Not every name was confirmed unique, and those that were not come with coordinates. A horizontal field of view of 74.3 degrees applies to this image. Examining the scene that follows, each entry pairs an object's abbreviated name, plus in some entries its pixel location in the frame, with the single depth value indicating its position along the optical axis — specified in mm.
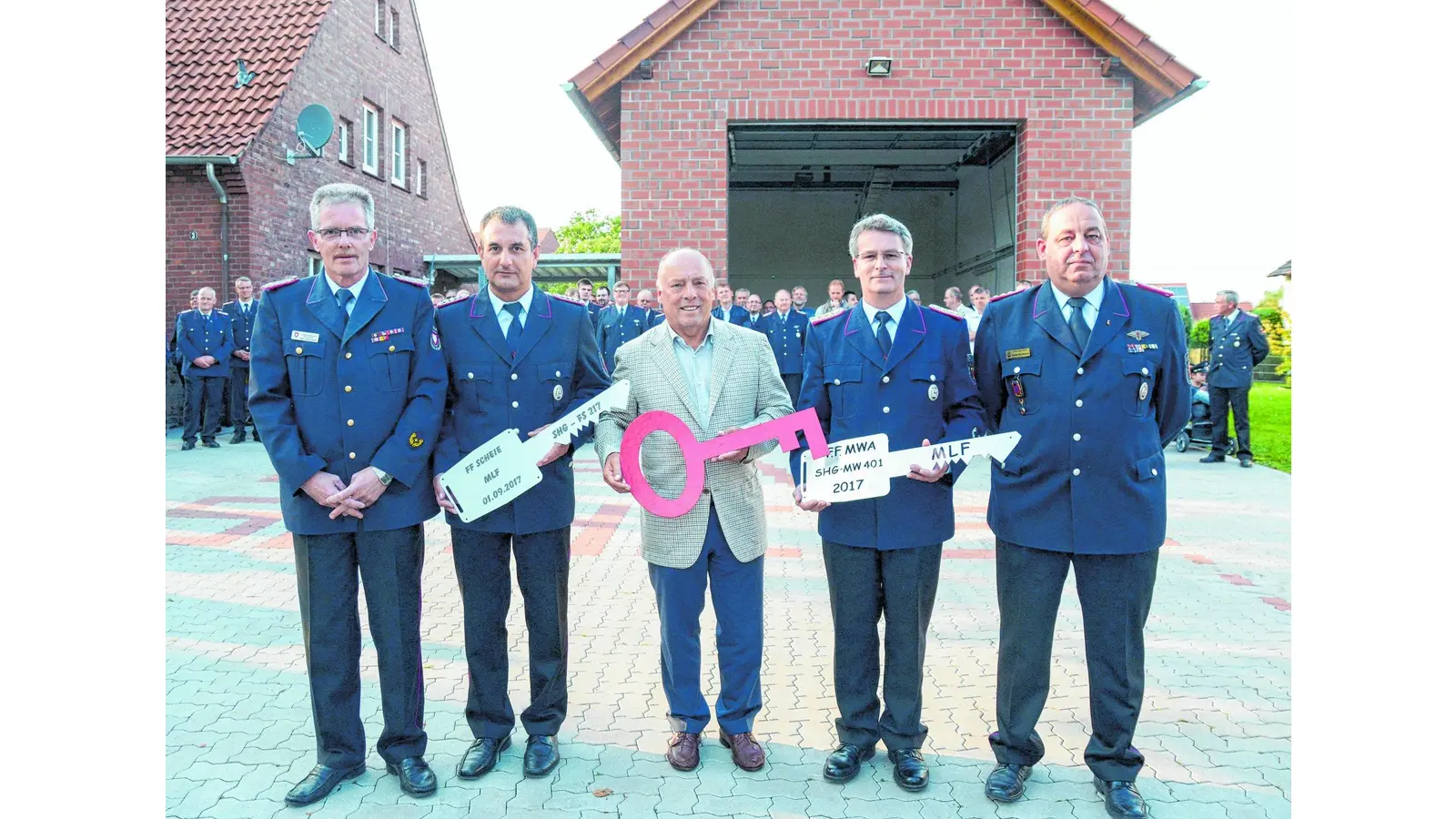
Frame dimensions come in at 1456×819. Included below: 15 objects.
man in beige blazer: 3846
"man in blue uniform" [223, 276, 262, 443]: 14602
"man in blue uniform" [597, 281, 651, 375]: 13893
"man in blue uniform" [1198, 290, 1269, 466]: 12656
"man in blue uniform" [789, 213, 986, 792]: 3744
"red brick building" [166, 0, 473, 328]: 16719
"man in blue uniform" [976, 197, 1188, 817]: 3488
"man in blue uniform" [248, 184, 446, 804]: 3607
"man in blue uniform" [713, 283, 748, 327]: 12566
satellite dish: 16750
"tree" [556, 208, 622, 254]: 93625
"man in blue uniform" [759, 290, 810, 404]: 15011
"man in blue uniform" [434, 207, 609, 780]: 3834
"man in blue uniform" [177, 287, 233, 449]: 13992
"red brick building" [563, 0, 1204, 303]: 10867
